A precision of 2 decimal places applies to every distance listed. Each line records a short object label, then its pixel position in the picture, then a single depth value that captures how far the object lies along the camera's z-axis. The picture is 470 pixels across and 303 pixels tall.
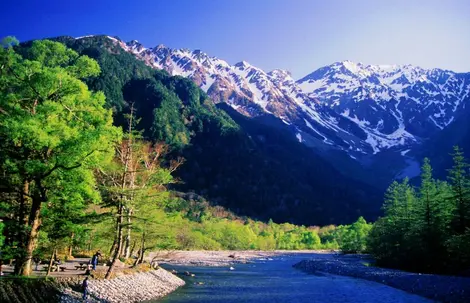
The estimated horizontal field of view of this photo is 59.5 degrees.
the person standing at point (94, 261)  29.17
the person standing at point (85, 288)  25.22
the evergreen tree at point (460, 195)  49.69
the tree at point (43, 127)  21.05
